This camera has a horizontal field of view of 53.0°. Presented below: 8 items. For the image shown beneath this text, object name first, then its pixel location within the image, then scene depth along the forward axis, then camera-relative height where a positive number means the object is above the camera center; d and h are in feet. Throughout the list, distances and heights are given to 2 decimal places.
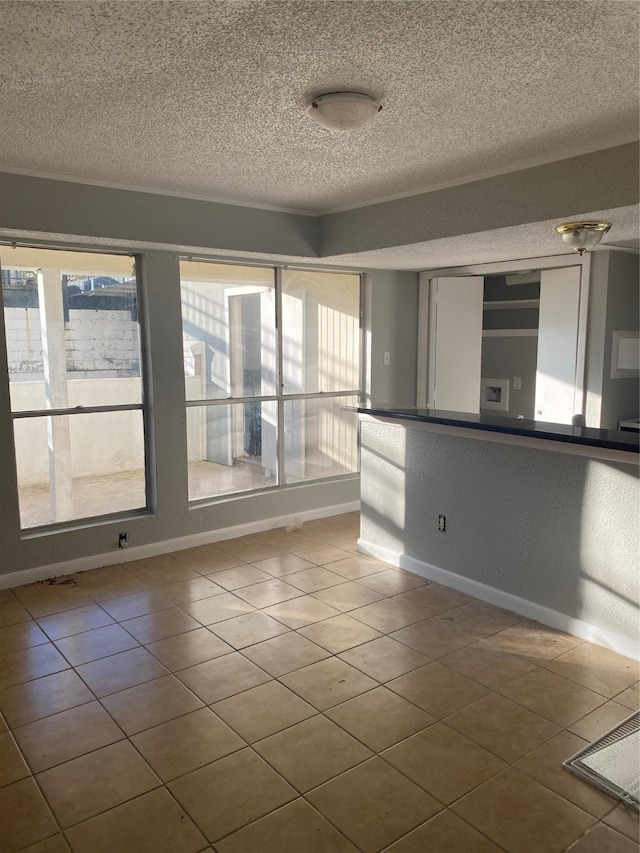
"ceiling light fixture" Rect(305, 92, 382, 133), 7.36 +2.76
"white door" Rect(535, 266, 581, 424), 15.11 +0.02
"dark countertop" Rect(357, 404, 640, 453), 9.61 -1.38
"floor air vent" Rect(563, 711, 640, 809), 6.95 -4.74
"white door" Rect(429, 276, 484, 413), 18.04 +0.04
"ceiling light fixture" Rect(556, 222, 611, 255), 10.27 +1.80
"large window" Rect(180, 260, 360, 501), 15.23 -0.68
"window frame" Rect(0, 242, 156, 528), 12.86 -1.28
